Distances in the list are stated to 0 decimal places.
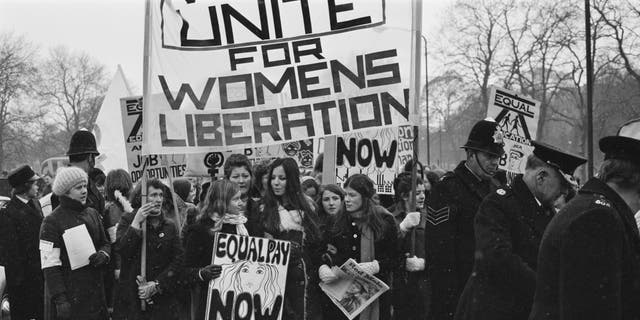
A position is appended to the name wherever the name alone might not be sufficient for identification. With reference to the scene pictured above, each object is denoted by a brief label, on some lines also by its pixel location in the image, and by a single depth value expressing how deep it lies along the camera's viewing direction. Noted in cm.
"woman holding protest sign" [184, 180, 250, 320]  573
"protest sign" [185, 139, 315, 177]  1127
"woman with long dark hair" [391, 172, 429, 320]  680
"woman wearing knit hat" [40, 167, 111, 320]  623
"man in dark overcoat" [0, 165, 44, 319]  789
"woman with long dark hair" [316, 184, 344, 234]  720
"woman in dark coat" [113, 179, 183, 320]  619
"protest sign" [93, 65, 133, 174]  1286
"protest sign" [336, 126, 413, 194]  971
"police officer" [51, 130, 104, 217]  761
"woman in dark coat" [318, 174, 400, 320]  671
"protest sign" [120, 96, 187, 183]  927
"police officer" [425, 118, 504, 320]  563
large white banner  625
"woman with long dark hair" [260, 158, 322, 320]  579
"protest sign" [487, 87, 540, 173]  979
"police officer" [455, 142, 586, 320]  439
